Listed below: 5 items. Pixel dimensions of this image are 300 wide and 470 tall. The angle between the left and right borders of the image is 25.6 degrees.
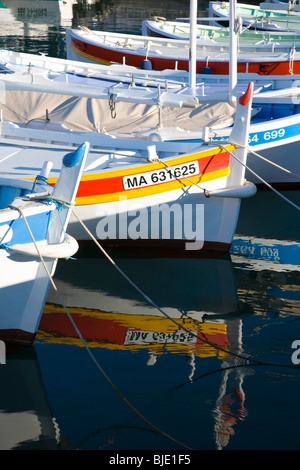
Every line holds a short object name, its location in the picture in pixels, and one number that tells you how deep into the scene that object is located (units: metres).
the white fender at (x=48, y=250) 6.94
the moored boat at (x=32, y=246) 6.90
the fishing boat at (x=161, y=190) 9.77
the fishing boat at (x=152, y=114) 11.68
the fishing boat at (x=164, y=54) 17.56
